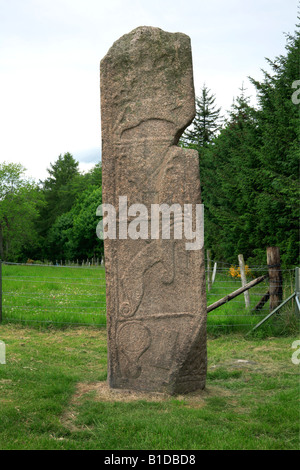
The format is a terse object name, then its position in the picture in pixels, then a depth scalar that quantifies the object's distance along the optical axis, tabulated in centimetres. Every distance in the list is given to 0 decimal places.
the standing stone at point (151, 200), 549
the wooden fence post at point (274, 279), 904
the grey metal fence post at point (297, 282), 827
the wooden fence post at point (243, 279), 991
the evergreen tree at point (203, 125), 2872
